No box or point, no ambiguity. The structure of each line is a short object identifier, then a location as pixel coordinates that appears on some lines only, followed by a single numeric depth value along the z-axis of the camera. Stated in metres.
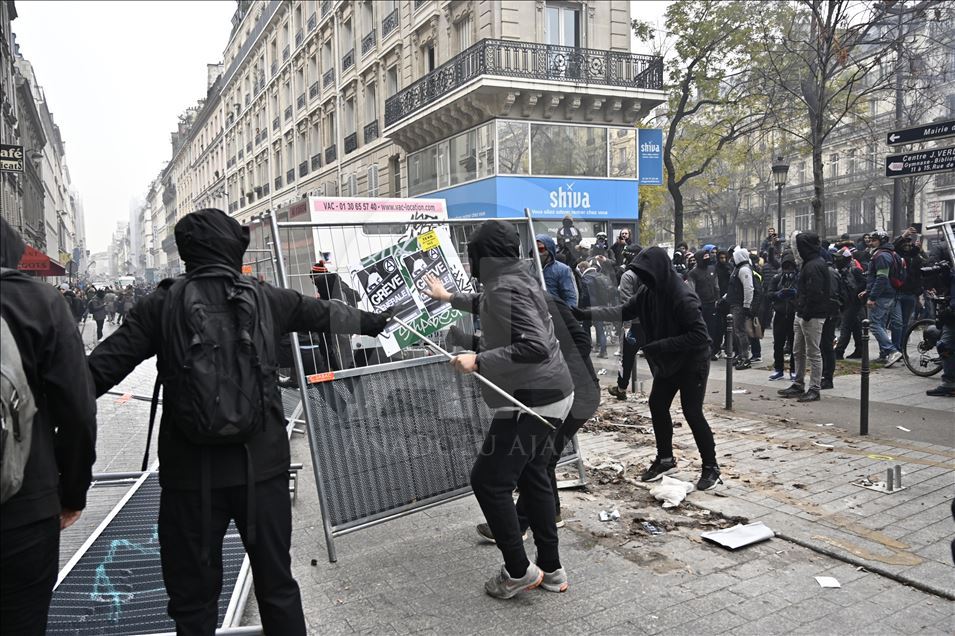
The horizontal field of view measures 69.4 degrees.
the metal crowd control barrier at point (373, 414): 4.14
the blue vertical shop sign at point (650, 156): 23.94
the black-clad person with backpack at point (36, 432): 2.02
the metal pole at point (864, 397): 6.65
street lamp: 20.82
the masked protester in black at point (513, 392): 3.41
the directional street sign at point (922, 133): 7.68
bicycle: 9.13
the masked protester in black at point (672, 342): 5.16
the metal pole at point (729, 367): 8.27
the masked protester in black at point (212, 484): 2.52
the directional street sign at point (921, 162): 7.83
